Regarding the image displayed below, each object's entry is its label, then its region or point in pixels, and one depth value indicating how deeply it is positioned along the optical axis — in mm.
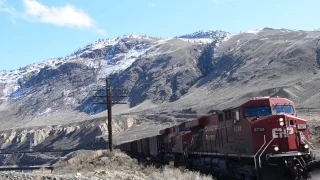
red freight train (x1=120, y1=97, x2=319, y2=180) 16609
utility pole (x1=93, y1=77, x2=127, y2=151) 40188
